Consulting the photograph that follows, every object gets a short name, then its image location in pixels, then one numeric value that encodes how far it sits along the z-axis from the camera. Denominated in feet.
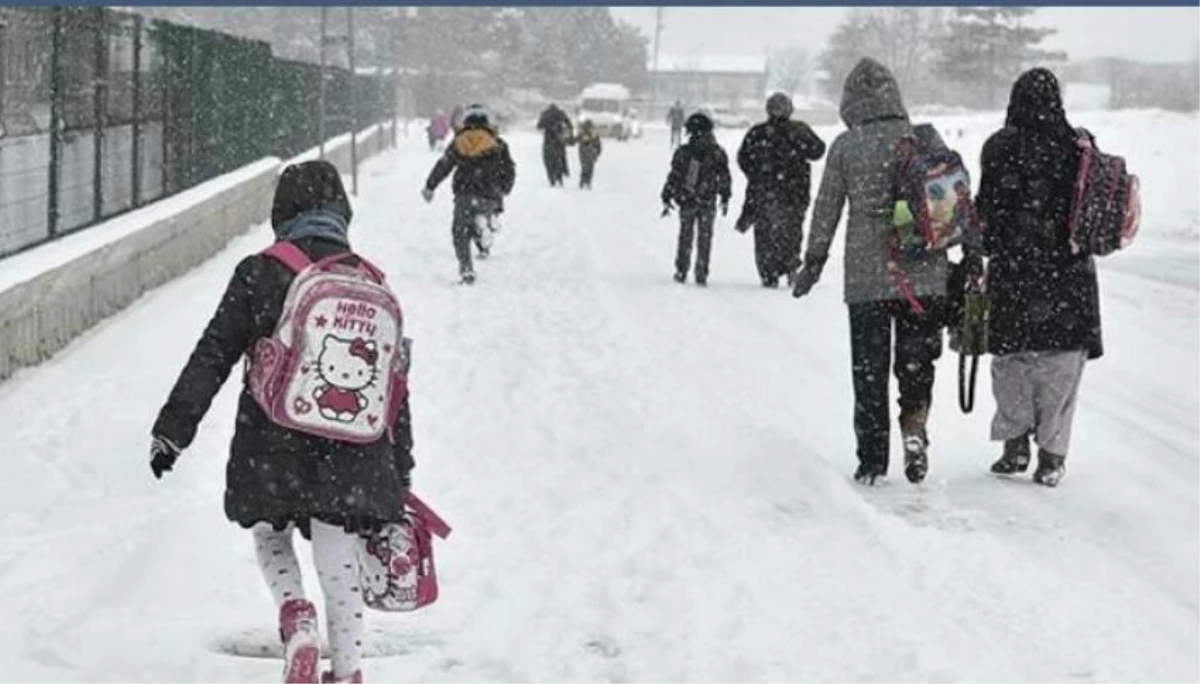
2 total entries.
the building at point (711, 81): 453.99
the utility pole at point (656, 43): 378.53
